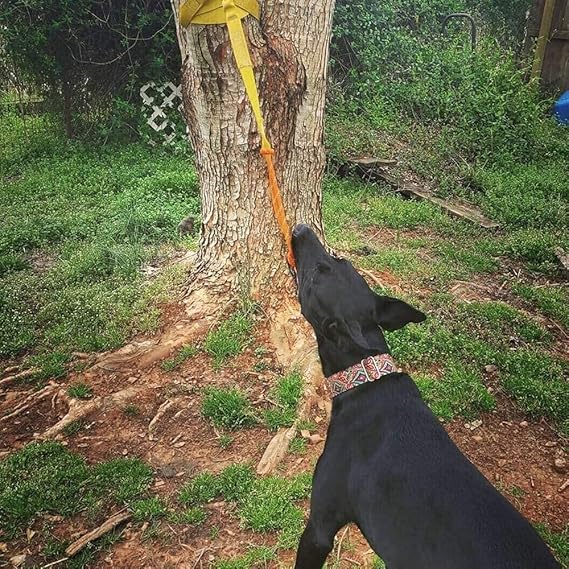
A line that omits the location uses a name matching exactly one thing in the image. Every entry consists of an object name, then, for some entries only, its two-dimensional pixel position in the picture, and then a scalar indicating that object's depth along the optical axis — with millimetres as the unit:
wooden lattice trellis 7988
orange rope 3016
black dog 1844
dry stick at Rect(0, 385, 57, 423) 3508
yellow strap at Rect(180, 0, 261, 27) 3201
